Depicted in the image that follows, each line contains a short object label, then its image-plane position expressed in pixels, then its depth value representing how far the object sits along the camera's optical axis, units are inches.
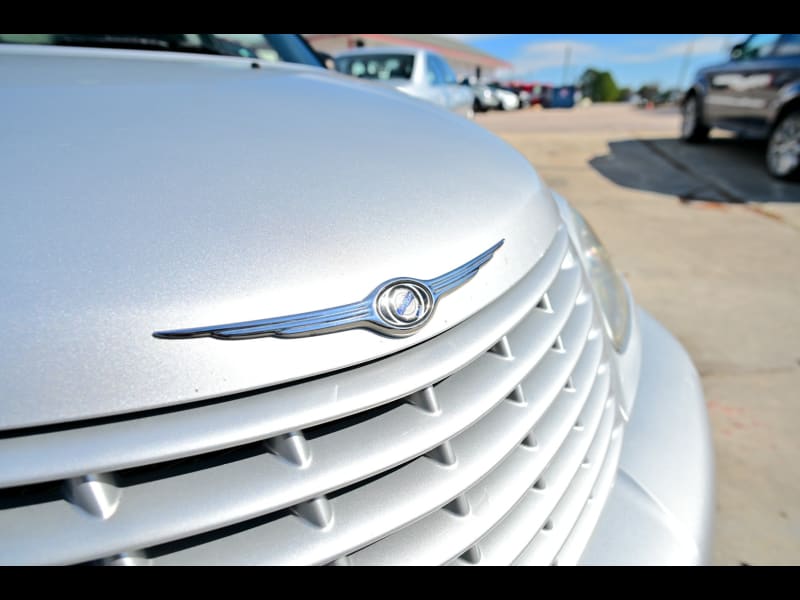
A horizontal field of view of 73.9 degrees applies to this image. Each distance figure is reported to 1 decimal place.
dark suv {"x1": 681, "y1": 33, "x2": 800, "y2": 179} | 221.0
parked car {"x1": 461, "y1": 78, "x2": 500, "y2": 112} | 839.5
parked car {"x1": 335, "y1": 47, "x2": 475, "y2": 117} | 281.7
